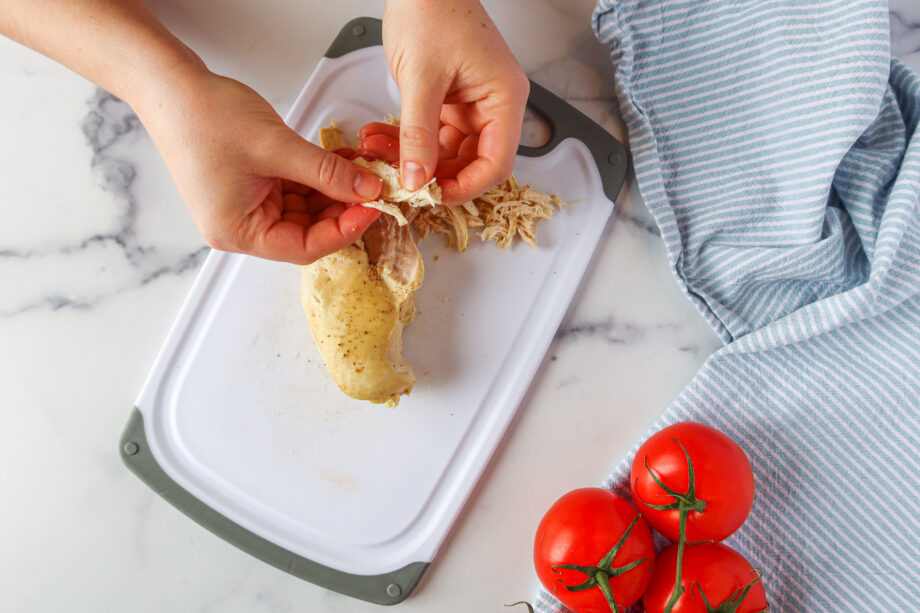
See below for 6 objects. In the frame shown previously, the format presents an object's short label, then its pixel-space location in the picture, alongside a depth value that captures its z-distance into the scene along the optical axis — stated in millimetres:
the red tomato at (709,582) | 637
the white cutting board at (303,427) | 704
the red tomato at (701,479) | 638
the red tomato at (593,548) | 638
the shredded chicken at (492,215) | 698
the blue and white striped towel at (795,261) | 689
